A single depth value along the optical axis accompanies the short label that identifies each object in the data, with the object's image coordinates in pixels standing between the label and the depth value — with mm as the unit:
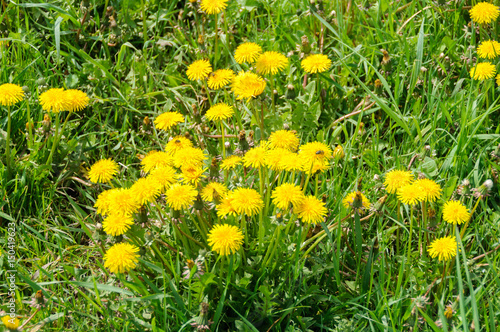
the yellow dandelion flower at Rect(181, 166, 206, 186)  2105
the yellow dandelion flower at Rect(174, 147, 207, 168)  2120
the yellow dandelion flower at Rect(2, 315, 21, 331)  2045
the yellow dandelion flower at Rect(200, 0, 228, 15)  2286
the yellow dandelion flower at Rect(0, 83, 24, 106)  2215
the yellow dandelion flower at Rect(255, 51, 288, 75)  2229
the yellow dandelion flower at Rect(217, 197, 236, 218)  2074
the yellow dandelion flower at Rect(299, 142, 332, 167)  2112
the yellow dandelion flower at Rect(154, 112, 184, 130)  2197
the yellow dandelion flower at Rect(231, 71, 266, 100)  2196
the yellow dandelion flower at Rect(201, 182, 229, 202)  2095
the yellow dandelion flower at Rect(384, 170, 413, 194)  2129
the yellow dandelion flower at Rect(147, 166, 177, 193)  2093
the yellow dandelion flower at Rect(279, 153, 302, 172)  2093
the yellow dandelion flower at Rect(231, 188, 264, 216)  2070
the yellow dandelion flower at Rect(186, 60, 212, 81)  2238
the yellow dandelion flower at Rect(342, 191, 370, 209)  2103
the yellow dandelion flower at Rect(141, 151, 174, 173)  2124
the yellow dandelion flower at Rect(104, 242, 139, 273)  2060
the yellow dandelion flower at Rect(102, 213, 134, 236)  2075
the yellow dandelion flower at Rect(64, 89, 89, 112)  2213
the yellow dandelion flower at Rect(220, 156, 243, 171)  2136
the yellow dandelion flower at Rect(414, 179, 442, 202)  2114
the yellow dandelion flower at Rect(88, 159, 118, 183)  2144
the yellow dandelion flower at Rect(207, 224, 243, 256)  2056
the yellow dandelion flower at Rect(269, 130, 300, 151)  2137
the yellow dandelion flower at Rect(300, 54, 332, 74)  2258
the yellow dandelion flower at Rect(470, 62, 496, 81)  2276
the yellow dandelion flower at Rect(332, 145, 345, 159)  2223
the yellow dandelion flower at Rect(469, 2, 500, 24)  2318
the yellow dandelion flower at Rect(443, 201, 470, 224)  2107
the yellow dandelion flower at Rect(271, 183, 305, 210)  2078
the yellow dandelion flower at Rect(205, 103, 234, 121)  2195
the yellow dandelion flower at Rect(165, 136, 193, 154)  2148
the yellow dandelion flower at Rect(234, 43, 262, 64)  2246
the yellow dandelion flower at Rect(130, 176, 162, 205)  2082
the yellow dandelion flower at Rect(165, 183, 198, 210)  2079
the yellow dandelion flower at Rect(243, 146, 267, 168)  2108
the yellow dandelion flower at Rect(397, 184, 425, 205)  2110
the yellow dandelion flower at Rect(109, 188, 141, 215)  2077
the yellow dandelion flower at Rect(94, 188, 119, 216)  2088
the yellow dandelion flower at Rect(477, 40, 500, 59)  2299
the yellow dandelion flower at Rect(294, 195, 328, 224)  2080
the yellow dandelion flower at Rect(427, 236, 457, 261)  2093
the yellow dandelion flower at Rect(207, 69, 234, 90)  2222
